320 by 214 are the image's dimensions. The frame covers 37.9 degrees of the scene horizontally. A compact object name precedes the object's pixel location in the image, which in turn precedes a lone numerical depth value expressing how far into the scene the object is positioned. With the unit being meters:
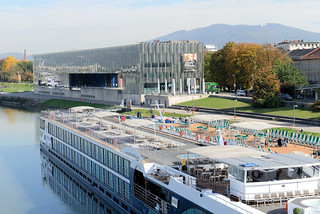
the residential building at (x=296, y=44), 139.38
